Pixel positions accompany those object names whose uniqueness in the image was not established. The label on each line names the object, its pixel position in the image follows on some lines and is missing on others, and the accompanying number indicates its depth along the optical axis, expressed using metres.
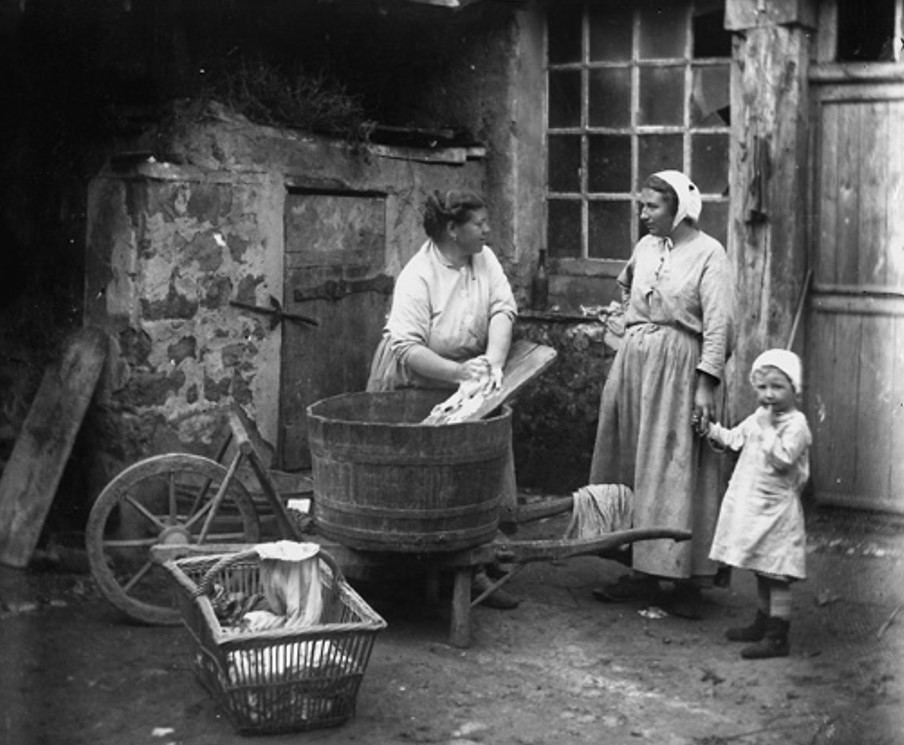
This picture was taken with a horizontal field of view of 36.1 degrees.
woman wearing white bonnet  6.54
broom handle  8.12
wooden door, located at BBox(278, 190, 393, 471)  8.29
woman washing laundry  6.71
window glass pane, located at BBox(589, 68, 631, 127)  8.98
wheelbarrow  6.09
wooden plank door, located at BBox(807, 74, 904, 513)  8.02
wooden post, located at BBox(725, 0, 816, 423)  7.98
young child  5.92
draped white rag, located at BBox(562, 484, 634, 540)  6.71
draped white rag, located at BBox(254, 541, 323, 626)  5.44
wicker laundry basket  5.03
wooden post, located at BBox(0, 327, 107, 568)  7.16
